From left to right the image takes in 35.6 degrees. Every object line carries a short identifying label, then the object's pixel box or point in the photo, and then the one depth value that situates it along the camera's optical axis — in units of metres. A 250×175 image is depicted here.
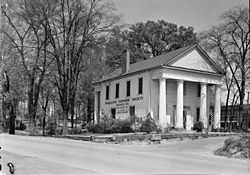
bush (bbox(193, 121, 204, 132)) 29.68
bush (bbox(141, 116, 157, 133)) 26.00
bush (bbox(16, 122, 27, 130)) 52.43
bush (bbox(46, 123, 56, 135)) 35.46
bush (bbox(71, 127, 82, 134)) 31.30
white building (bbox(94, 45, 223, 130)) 30.70
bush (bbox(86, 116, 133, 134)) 27.73
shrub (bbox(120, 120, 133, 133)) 27.43
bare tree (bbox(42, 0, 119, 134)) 29.16
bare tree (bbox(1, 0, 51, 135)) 28.81
